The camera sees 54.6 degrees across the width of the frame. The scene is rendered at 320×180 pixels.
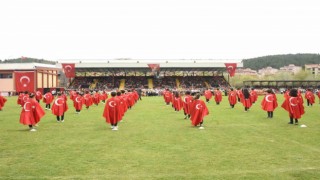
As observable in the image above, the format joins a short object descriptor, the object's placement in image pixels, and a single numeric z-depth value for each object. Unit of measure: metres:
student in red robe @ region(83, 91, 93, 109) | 26.19
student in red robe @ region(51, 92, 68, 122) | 16.27
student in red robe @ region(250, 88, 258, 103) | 25.30
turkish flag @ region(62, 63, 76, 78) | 52.34
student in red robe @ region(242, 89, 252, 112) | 21.80
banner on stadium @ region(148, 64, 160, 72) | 54.12
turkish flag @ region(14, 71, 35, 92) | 38.22
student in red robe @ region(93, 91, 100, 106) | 30.33
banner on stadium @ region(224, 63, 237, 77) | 53.63
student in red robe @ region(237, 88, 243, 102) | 26.70
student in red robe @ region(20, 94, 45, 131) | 12.94
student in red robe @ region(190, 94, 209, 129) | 13.60
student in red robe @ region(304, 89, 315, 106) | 26.60
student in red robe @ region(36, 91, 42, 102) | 29.50
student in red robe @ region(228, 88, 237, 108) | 25.52
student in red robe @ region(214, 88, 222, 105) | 29.95
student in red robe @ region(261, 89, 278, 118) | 17.72
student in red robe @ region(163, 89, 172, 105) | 29.19
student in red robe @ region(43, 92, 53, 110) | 24.78
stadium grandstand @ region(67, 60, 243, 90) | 55.11
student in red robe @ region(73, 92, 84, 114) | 21.92
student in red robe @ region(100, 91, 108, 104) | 34.28
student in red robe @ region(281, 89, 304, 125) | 14.42
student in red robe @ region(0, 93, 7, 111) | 23.72
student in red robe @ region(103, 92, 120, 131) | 13.42
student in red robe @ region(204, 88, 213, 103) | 33.23
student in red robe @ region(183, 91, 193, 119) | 17.06
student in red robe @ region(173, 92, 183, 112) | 22.13
